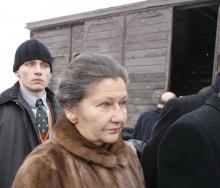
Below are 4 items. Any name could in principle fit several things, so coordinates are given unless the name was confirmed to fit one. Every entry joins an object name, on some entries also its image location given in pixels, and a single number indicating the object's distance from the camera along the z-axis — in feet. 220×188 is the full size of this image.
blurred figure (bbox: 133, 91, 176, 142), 15.83
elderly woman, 5.49
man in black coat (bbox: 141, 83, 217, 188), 5.84
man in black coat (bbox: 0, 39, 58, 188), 8.45
